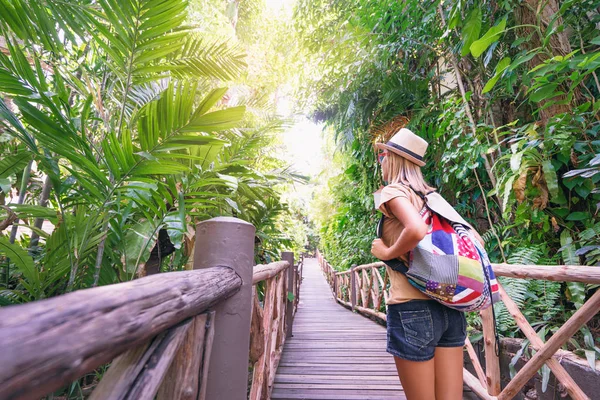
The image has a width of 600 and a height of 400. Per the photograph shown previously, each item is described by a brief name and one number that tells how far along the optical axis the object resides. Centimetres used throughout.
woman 124
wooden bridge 28
